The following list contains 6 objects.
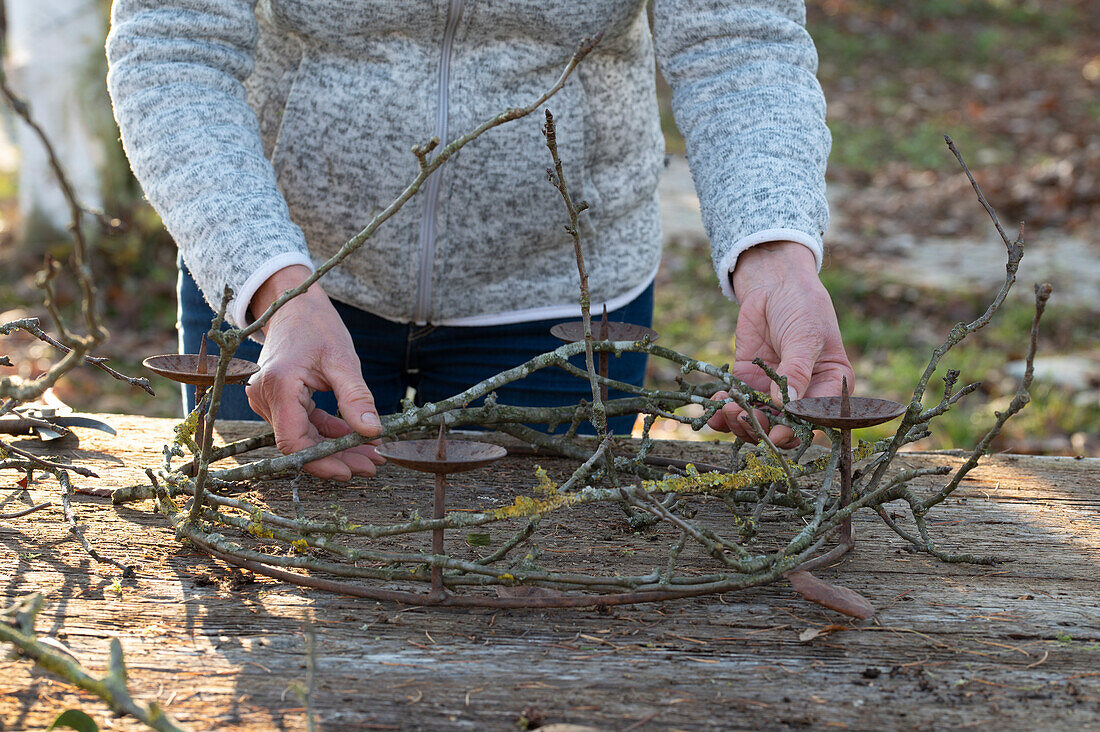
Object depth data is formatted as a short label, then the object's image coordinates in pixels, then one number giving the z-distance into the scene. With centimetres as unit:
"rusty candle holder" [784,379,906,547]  199
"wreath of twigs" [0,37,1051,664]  198
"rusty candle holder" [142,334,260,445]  209
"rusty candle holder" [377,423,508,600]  190
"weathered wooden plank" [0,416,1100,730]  185
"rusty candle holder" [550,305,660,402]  220
